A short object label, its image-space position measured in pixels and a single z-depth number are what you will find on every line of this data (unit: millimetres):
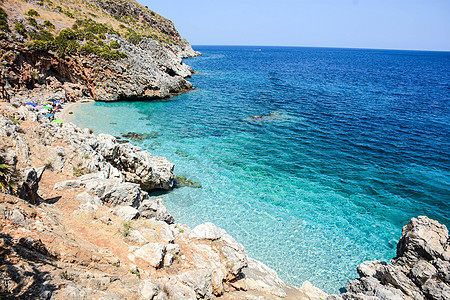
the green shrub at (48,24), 52750
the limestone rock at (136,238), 11789
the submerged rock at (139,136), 36016
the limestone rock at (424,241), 14523
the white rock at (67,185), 14281
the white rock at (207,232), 14338
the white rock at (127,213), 13328
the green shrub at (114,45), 55641
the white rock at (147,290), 8227
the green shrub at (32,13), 52622
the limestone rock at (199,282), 10406
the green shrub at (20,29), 44969
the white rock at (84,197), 13672
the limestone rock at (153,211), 15375
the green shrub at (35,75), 44969
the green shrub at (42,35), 46750
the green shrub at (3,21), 42719
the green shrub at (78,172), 16938
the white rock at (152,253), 10875
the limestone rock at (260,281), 13405
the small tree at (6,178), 9938
